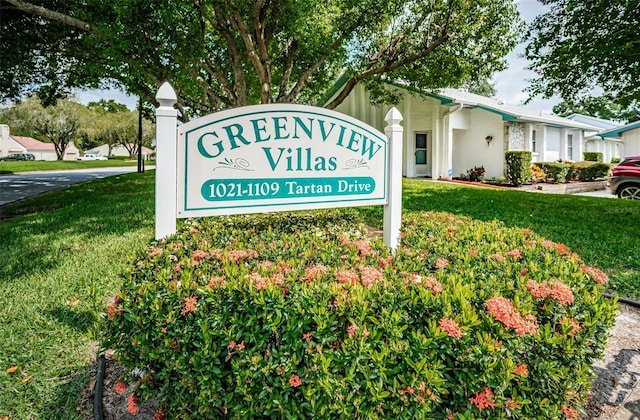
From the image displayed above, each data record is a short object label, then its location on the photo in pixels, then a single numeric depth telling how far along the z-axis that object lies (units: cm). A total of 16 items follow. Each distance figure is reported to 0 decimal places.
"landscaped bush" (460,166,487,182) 1639
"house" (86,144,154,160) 8525
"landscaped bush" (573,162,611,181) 1789
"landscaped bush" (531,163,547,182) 1617
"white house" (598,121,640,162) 2061
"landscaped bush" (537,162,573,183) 1659
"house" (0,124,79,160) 5350
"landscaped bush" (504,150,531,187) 1502
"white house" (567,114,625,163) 2229
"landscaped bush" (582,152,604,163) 2145
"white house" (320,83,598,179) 1614
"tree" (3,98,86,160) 4366
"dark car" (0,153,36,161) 4781
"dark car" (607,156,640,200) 1097
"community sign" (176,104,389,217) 267
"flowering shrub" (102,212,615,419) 153
